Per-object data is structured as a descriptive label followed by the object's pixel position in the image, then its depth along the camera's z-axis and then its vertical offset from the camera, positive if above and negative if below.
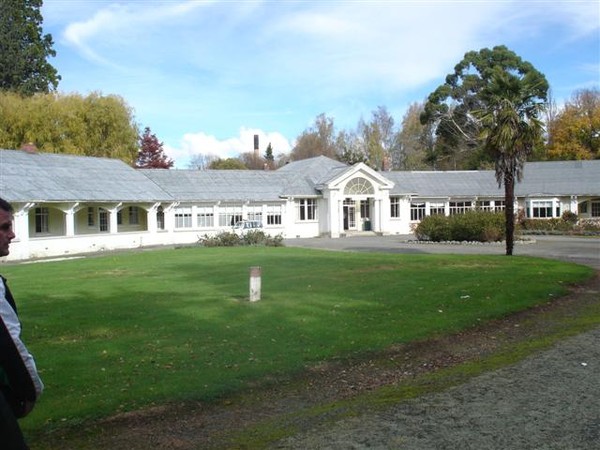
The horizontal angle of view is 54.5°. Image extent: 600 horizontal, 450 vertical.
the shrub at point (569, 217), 45.89 -0.53
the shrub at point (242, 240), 33.66 -1.33
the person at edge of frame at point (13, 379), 2.80 -0.81
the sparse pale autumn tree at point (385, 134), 76.19 +10.51
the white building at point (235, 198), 32.50 +1.29
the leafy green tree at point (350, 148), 67.94 +8.62
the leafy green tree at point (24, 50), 51.56 +15.42
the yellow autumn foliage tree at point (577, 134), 58.41 +7.85
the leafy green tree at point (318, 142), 82.84 +10.60
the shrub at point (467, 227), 34.91 -0.88
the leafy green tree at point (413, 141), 73.38 +9.39
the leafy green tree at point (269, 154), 92.53 +10.05
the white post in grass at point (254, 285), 12.66 -1.49
